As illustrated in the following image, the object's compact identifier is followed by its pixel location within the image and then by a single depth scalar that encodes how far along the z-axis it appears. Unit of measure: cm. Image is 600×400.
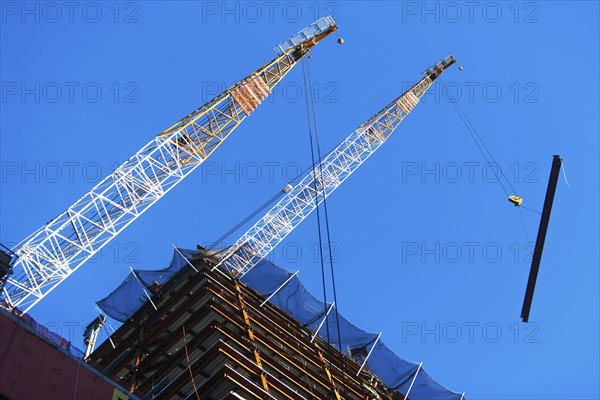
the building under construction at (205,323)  3641
